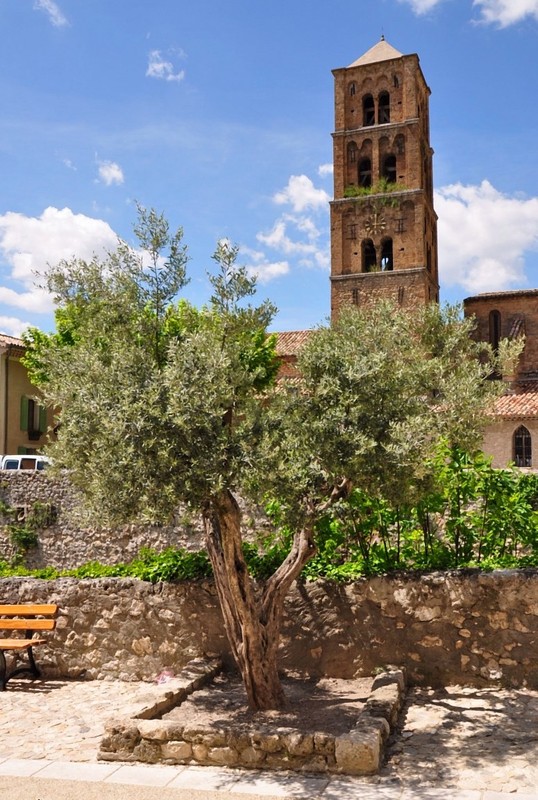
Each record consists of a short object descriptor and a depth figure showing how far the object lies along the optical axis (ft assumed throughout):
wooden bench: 33.37
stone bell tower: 135.23
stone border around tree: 21.98
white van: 80.89
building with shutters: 117.50
